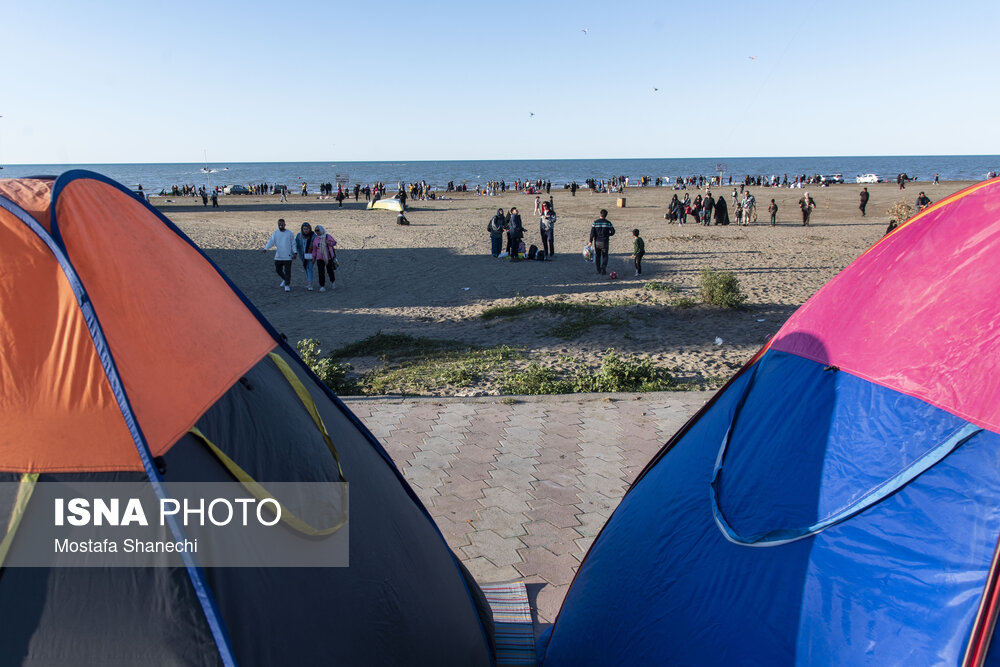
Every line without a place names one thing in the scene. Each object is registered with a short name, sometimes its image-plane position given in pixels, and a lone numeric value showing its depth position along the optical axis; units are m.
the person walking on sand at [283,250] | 15.96
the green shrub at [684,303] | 13.07
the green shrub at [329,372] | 8.56
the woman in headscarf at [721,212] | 29.31
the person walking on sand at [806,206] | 28.95
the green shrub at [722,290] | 12.76
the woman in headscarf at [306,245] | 16.55
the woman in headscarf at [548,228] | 20.47
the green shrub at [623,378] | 8.56
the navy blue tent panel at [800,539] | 2.32
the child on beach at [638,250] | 16.89
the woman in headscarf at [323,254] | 16.47
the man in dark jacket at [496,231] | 21.36
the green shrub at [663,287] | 14.55
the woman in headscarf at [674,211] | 30.20
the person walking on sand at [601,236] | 17.31
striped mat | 3.87
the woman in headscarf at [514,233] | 20.55
